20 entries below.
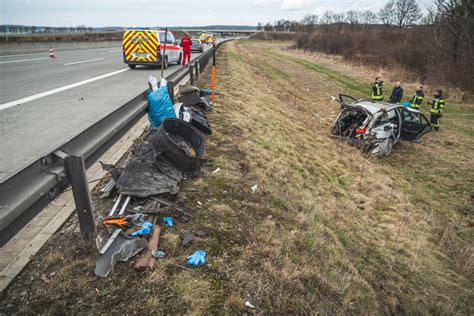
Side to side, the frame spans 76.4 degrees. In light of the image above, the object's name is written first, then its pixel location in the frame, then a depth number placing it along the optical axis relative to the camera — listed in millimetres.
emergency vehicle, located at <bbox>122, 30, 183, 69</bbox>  15219
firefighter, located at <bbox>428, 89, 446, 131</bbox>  12805
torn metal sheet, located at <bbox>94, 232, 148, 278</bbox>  2809
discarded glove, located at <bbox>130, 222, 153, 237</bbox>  3276
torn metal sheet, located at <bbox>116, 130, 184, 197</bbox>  3773
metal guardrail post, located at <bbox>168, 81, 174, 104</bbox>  6335
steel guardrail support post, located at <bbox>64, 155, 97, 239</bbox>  2636
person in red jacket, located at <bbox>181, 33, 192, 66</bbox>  16297
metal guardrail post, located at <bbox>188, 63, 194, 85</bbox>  9927
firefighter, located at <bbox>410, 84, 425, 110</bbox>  13117
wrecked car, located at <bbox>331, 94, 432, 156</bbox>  9609
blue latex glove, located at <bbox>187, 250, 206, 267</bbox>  3066
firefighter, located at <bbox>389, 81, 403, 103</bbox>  13750
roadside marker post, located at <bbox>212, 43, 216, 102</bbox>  9984
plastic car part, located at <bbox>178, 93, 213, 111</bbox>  7823
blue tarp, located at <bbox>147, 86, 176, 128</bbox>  5395
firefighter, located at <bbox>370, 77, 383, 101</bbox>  13719
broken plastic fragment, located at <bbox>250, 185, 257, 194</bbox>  4975
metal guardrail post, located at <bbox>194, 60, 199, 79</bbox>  11883
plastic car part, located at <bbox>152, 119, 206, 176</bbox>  4188
